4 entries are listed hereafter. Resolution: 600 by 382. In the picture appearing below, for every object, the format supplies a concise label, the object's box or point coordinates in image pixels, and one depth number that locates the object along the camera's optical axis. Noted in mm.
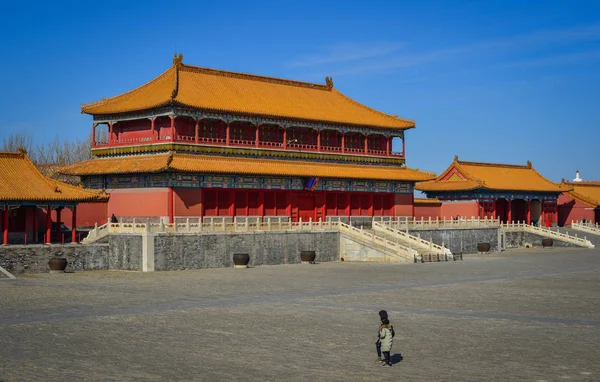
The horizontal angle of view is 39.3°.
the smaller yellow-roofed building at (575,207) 91375
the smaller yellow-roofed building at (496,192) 80312
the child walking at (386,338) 19000
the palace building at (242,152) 56625
